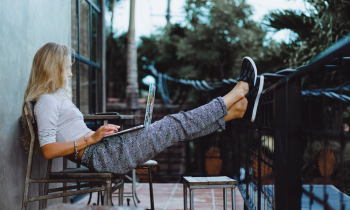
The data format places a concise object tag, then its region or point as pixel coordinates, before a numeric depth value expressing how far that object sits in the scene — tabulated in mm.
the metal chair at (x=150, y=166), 2439
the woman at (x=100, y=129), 1811
